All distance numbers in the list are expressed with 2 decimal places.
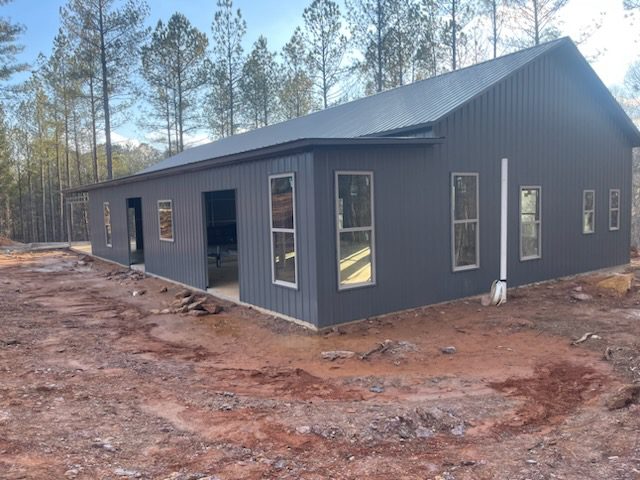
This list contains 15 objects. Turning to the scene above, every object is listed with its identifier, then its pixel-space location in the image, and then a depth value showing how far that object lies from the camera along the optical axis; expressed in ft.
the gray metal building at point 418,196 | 23.71
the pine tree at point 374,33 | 68.08
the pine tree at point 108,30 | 73.82
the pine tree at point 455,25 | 67.67
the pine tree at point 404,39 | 67.97
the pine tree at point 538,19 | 61.36
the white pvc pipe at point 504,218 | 28.32
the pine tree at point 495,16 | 65.98
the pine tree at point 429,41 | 68.23
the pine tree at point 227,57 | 81.35
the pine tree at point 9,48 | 66.39
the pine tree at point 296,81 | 79.10
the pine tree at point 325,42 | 72.74
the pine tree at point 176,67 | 79.51
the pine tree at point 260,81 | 84.58
